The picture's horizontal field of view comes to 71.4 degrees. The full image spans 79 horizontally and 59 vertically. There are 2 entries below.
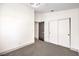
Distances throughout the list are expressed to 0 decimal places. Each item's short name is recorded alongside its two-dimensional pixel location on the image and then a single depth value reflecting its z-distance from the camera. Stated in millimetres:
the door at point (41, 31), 4464
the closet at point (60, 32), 2931
